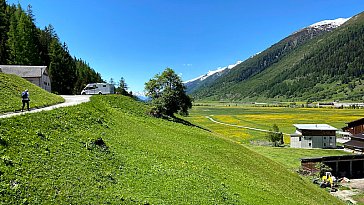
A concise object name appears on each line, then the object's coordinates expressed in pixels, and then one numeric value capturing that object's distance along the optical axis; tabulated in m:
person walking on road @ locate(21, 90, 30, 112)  25.63
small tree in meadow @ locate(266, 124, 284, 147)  82.38
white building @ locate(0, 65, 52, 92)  54.40
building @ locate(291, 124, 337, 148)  81.06
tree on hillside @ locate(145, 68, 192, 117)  52.12
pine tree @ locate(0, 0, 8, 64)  80.19
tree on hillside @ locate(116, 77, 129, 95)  107.84
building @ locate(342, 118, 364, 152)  72.25
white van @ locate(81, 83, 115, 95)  59.59
